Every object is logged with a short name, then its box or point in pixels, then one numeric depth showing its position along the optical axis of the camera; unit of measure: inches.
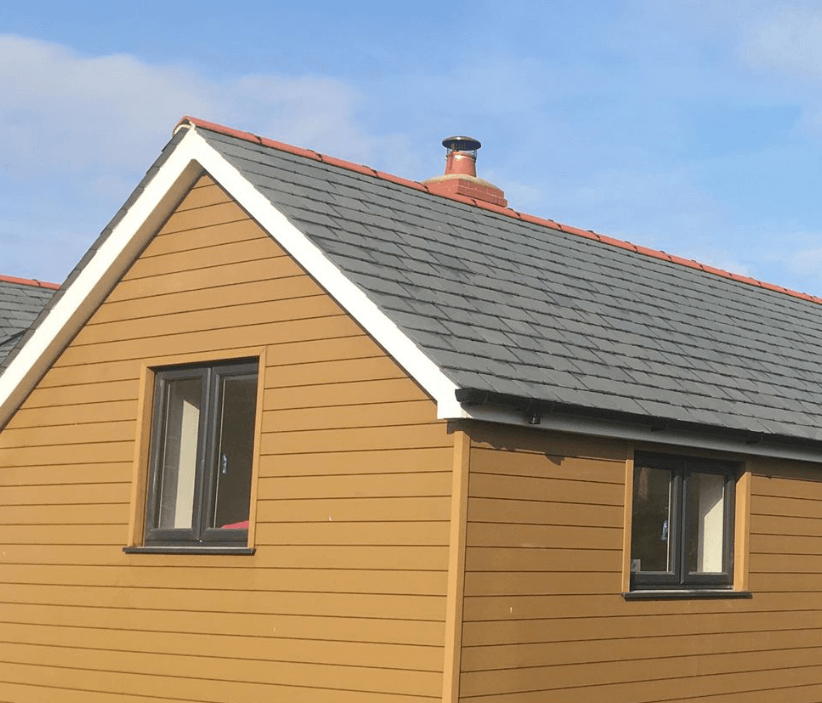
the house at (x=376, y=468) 379.6
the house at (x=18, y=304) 693.3
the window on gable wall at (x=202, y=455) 438.6
